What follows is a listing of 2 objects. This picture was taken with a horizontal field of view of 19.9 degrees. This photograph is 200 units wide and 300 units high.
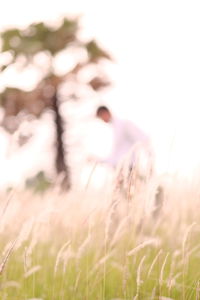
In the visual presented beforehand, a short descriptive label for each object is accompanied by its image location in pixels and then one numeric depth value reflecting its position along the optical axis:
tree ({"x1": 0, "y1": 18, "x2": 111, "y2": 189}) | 17.95
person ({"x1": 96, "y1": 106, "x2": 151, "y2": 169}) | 6.46
